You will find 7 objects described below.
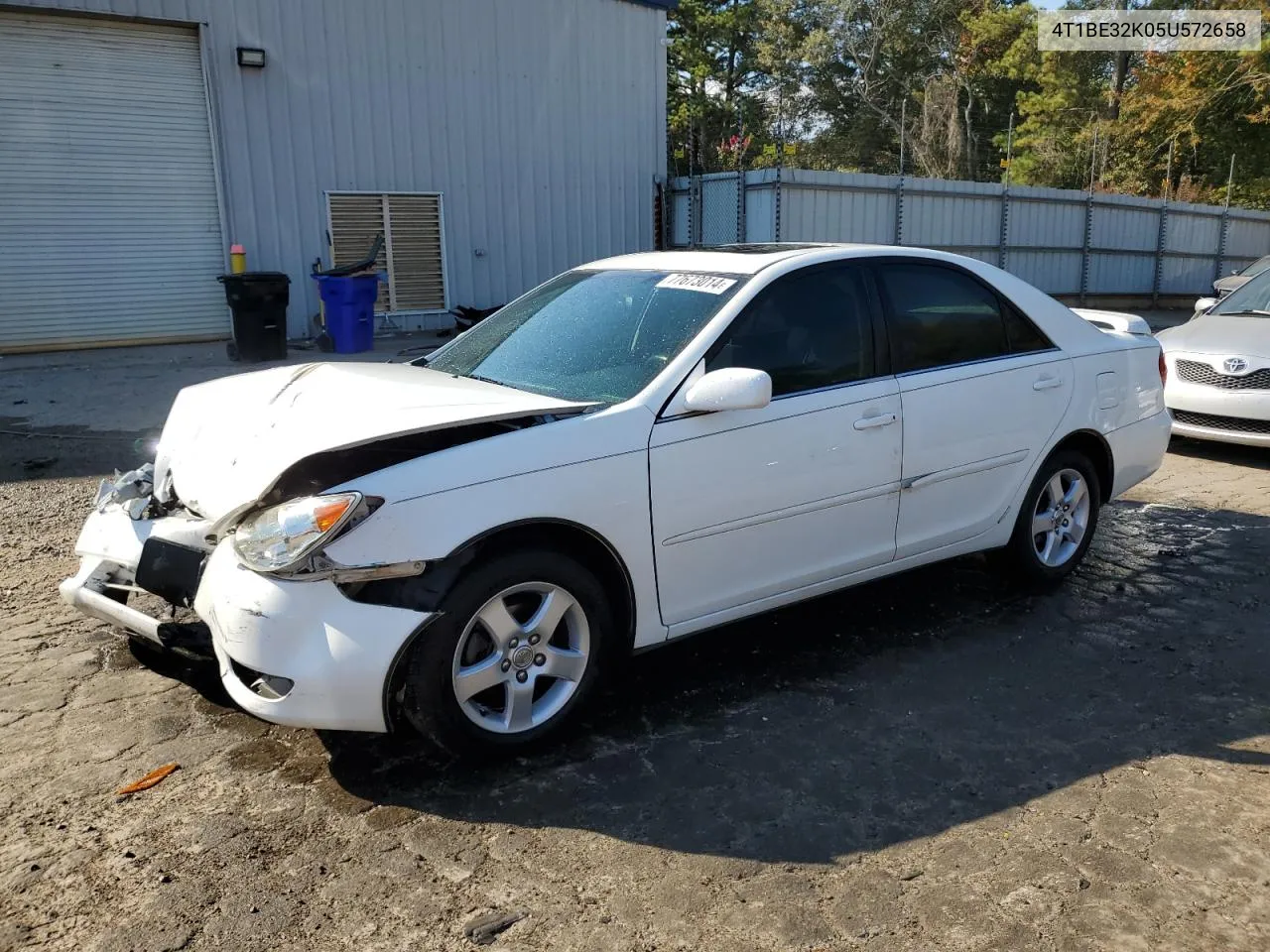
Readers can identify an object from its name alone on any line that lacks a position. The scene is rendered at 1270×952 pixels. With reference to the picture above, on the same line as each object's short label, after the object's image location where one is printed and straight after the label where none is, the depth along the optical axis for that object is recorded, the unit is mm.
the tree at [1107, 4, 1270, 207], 29859
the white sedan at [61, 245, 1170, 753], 2957
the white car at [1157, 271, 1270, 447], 7523
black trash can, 11641
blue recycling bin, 12273
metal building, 12258
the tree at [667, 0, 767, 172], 36938
